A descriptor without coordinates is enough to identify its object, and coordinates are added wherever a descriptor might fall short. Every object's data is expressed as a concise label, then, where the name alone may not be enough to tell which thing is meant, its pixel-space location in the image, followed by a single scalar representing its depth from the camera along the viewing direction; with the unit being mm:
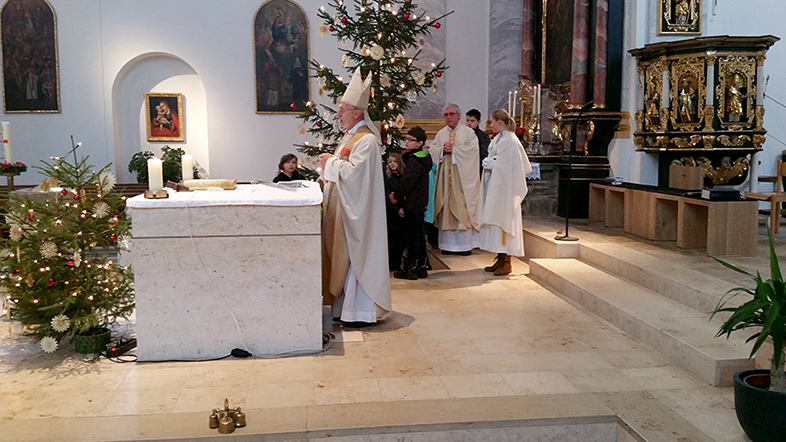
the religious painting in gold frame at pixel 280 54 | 12398
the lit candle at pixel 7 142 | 6959
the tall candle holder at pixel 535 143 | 10352
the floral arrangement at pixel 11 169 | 7512
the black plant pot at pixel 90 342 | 4496
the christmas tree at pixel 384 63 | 7379
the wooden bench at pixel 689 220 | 6328
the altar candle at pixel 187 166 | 4440
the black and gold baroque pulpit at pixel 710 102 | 7781
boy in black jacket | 6863
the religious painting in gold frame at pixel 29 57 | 11883
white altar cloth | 4238
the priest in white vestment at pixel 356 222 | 4965
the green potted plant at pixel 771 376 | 3021
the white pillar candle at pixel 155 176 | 4355
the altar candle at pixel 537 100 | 9672
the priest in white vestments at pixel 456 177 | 8094
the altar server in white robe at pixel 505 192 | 7188
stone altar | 4277
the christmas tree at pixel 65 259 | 4445
